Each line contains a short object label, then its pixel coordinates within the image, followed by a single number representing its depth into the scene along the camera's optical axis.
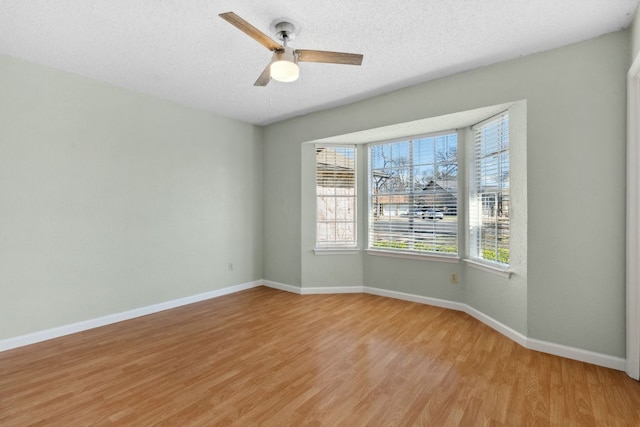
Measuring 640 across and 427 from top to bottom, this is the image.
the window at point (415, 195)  4.09
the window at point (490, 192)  3.31
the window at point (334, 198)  4.89
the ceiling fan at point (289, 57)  2.19
